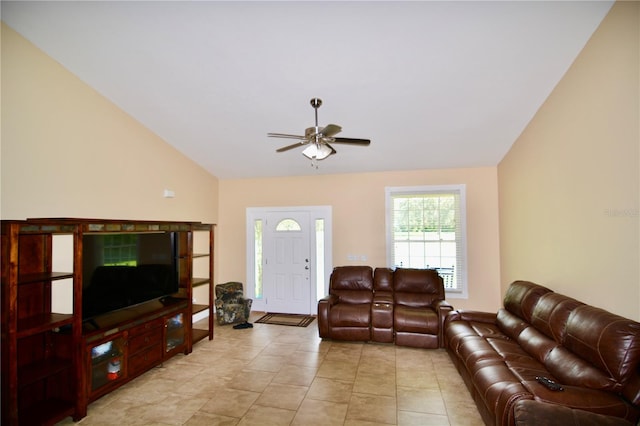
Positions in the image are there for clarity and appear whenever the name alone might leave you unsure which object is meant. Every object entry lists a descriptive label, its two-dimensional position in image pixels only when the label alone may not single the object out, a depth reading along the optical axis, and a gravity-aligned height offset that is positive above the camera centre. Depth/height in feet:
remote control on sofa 6.70 -3.55
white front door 19.25 -2.30
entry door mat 17.34 -5.43
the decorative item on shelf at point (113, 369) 9.77 -4.51
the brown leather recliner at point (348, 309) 14.03 -3.85
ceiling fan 9.47 +2.73
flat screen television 9.77 -1.54
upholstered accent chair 17.06 -4.40
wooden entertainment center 7.46 -3.22
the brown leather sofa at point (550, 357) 6.39 -3.53
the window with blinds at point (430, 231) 17.38 -0.37
